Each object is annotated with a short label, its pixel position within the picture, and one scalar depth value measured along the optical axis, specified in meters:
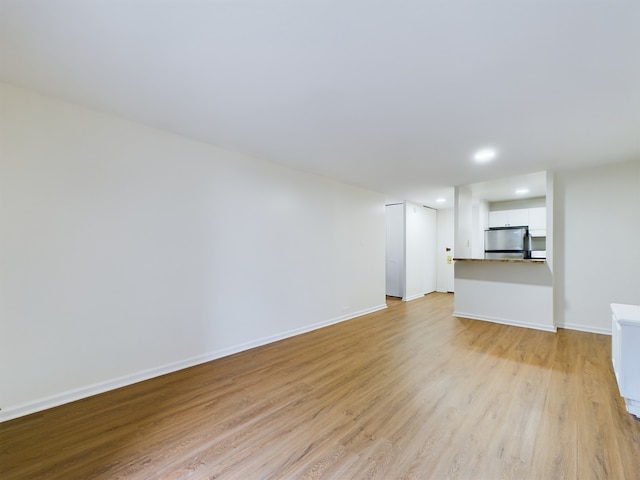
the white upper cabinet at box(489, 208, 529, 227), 6.01
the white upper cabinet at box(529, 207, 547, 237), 5.76
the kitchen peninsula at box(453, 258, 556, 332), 4.21
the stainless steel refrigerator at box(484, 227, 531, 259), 5.50
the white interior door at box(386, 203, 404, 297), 6.69
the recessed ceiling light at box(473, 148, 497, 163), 3.26
